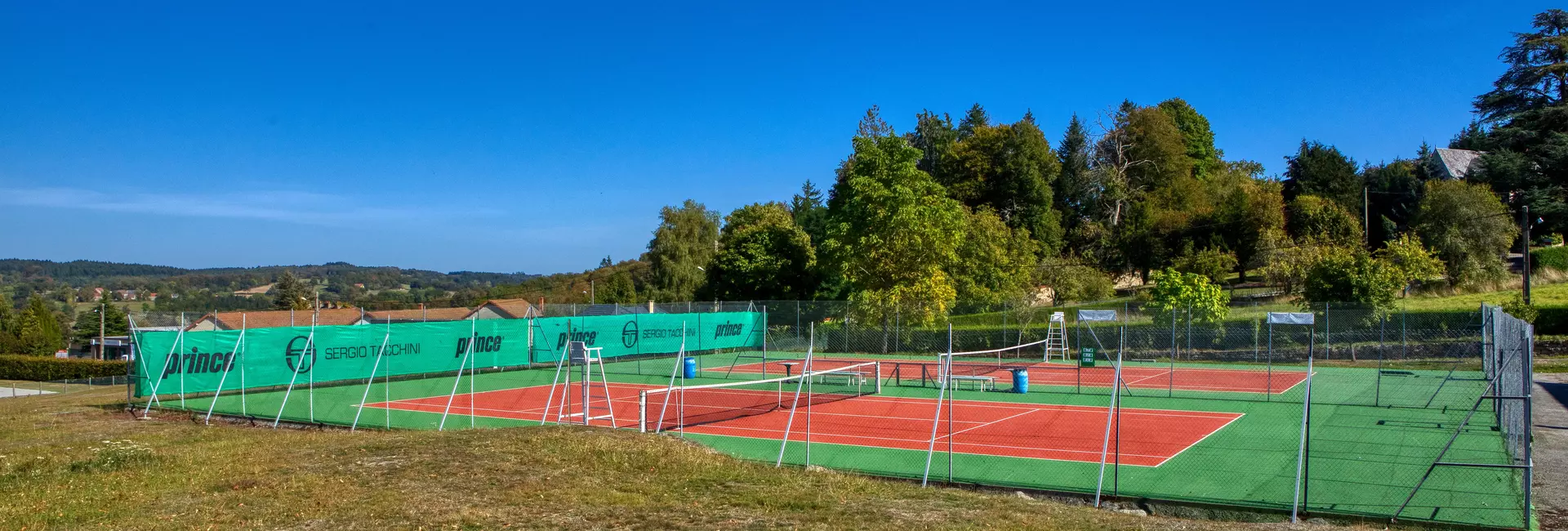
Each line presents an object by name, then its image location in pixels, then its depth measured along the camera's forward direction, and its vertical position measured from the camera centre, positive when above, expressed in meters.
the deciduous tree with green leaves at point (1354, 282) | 35.91 +0.84
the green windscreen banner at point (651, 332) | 34.91 -1.23
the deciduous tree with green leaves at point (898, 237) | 42.19 +2.69
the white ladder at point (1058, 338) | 35.75 -1.28
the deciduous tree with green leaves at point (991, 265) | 45.25 +1.76
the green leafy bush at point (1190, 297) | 36.22 +0.23
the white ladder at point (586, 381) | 16.86 -1.36
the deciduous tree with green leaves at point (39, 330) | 72.69 -2.60
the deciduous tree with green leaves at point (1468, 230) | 48.62 +3.68
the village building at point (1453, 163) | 68.75 +9.76
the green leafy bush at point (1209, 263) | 54.59 +2.19
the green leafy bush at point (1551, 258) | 49.91 +2.35
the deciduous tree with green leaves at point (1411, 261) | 40.09 +1.78
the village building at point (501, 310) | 68.06 -0.73
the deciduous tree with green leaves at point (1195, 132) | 82.62 +14.05
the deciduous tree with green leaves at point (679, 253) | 72.25 +3.38
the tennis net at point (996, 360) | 30.01 -1.96
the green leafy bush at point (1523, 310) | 33.56 -0.14
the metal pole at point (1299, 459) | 10.82 -1.66
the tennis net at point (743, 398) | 20.42 -2.28
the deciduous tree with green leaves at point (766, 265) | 58.25 +2.01
